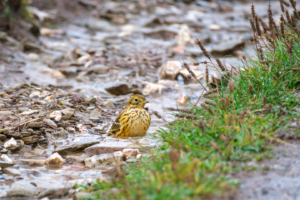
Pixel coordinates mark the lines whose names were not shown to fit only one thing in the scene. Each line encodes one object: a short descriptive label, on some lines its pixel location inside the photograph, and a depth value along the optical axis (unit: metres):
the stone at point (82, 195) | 7.74
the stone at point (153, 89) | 18.48
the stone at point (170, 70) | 20.20
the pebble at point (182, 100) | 16.62
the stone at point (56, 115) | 12.91
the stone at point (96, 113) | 14.55
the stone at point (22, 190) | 8.16
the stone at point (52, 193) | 8.23
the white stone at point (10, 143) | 10.91
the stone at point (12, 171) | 9.32
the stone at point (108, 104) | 15.97
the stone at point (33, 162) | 10.12
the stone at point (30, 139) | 11.41
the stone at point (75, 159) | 10.38
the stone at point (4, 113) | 12.78
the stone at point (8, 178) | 9.04
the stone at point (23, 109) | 13.35
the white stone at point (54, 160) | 10.13
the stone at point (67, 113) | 13.27
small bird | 12.77
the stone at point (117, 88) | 17.81
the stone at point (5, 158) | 9.98
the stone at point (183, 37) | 27.52
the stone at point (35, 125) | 11.88
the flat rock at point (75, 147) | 10.94
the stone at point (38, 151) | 10.90
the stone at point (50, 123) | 12.39
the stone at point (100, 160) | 10.10
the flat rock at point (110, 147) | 10.81
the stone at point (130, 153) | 10.32
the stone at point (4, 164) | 9.64
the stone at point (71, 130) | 12.69
